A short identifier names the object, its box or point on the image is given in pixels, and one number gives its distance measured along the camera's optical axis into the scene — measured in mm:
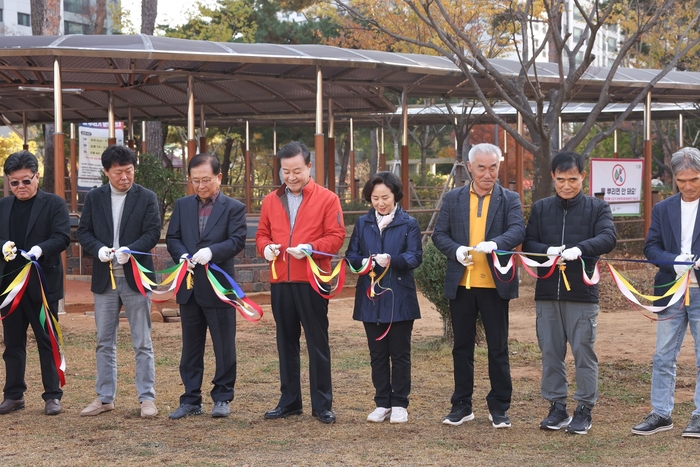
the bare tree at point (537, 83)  10930
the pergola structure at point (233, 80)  11242
